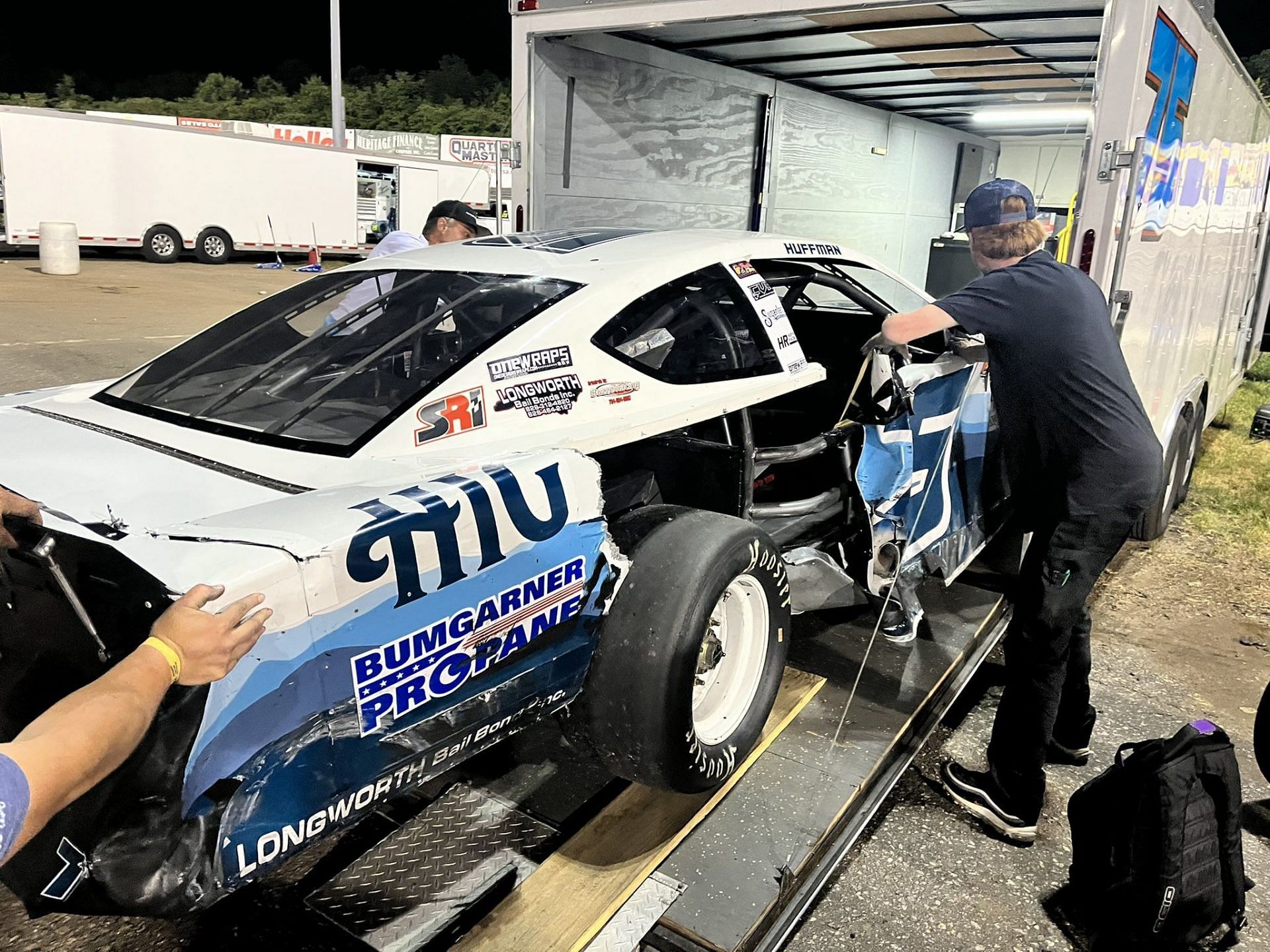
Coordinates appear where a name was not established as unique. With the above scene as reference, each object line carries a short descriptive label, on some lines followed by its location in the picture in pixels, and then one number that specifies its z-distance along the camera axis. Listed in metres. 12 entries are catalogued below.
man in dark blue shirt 2.71
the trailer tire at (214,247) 19.38
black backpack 2.27
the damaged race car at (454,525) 1.49
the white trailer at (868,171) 2.60
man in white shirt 4.90
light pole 20.44
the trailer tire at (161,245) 18.66
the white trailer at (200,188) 16.38
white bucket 15.44
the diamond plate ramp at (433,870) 2.15
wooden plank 1.97
